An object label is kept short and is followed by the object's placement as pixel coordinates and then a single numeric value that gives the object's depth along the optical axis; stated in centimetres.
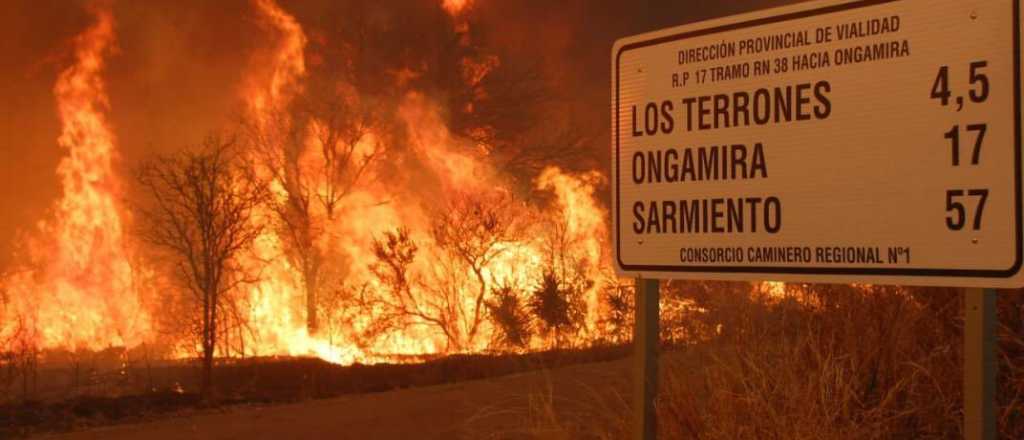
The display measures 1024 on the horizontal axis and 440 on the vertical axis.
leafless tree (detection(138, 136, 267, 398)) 1488
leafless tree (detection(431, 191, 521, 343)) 2392
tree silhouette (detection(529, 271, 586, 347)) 2203
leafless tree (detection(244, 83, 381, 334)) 2498
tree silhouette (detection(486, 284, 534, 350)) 2206
